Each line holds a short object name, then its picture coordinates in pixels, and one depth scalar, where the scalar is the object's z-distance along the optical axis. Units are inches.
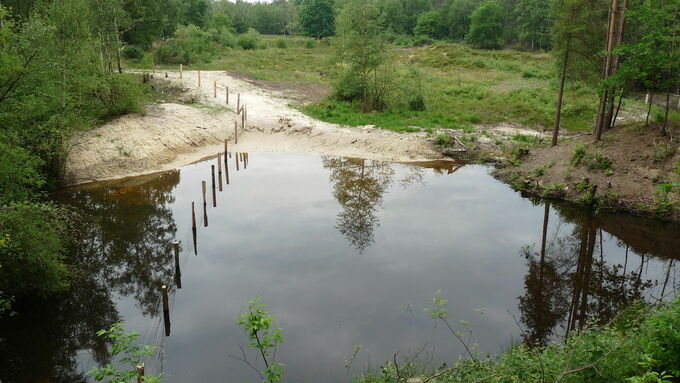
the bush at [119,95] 1222.9
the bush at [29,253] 520.4
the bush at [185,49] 2277.3
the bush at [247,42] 3265.3
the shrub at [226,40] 3115.2
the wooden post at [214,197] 944.9
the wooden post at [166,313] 530.8
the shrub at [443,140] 1315.9
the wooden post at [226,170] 1120.4
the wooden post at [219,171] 1080.8
